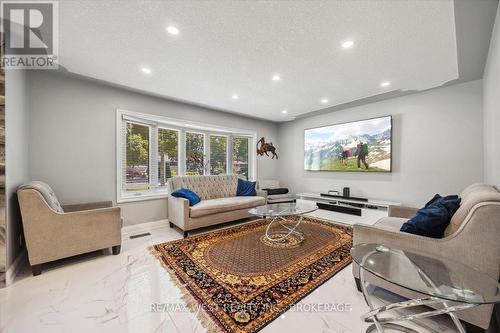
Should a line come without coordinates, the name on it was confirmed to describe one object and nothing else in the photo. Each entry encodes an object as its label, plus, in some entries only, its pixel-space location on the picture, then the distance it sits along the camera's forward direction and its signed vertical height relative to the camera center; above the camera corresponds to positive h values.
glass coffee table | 2.92 -0.73
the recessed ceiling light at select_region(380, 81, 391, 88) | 3.16 +1.37
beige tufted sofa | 3.21 -0.72
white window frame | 3.39 +0.55
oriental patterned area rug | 1.53 -1.16
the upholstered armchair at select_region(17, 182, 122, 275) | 2.01 -0.73
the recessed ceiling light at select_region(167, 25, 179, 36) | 1.90 +1.36
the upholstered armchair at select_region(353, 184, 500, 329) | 1.26 -0.56
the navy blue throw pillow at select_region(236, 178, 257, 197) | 4.51 -0.56
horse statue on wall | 5.57 +0.53
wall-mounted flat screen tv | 3.98 +0.45
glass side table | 1.04 -0.69
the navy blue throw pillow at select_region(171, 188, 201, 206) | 3.39 -0.53
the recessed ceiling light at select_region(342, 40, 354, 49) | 2.11 +1.36
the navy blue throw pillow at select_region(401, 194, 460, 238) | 1.51 -0.44
